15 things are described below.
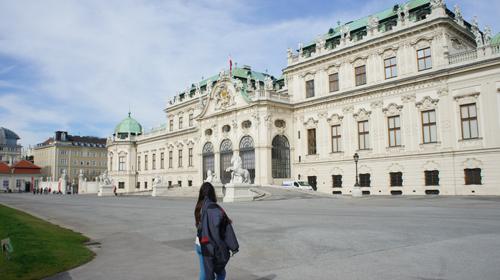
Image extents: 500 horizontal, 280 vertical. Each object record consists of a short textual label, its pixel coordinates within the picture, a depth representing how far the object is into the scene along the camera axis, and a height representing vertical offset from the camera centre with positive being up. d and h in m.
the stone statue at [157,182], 54.44 -0.69
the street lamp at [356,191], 37.62 -1.65
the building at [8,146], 140.25 +11.49
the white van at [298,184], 45.41 -1.16
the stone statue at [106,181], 68.06 -0.54
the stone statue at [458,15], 41.41 +15.54
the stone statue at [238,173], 34.76 +0.17
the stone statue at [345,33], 46.84 +16.03
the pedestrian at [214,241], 5.78 -0.91
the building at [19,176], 107.19 +0.84
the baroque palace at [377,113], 36.53 +6.61
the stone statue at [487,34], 42.75 +14.82
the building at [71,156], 119.00 +6.67
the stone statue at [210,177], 39.56 -0.13
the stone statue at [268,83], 52.23 +11.53
